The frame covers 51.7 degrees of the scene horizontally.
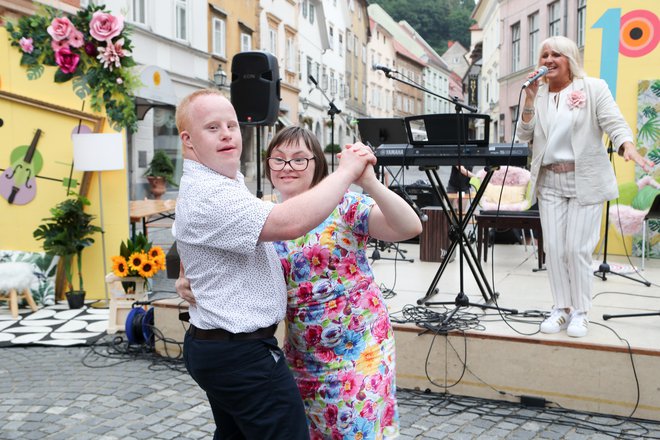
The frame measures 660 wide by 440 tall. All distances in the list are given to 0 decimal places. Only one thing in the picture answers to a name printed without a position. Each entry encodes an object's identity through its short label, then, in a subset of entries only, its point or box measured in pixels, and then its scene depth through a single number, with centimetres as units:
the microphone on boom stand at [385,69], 384
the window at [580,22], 2153
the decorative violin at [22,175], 633
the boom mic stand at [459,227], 391
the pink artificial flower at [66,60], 620
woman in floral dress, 196
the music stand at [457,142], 406
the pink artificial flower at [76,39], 616
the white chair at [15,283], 589
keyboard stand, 439
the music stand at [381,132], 701
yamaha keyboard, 404
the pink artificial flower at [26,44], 617
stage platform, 344
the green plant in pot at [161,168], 1545
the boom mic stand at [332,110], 531
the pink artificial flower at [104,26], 614
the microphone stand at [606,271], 573
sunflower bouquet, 543
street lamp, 1566
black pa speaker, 584
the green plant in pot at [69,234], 620
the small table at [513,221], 656
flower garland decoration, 617
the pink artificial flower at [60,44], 617
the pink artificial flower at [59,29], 611
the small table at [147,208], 712
